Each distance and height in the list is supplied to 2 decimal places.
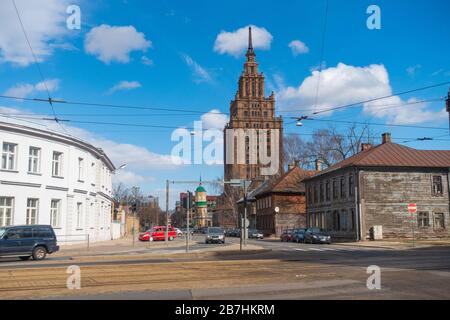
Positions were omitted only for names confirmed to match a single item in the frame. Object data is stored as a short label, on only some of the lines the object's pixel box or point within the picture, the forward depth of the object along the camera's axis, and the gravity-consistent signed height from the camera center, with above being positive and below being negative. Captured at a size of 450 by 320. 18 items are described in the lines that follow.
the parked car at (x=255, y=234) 61.44 -2.14
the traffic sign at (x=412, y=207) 34.16 +0.70
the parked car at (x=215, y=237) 43.72 -1.72
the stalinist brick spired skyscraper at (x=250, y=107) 104.81 +28.38
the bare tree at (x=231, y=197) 82.94 +3.82
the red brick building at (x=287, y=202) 66.94 +2.18
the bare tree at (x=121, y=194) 110.11 +5.85
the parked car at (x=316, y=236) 40.56 -1.58
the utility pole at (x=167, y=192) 36.80 +2.04
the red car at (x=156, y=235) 49.44 -1.76
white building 33.38 +2.85
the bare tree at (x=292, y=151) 75.16 +10.41
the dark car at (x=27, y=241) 23.44 -1.13
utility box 42.59 -1.39
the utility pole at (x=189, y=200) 26.77 +1.00
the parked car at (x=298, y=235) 43.47 -1.64
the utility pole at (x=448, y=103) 25.05 +5.90
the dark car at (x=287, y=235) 47.11 -1.78
